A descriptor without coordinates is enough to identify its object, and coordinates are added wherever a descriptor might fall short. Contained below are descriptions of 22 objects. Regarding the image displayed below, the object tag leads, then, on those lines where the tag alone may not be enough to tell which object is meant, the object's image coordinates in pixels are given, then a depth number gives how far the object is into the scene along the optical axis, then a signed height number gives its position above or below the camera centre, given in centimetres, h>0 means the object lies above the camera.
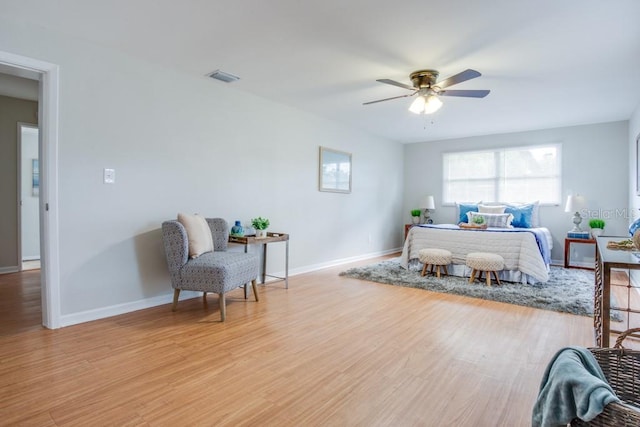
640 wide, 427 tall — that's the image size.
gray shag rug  349 -95
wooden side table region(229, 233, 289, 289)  376 -40
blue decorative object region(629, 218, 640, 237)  294 -15
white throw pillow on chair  324 -28
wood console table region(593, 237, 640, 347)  187 -31
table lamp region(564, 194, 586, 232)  543 +3
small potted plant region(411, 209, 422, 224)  711 -18
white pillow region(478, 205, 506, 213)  594 -2
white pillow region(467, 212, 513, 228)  562 -21
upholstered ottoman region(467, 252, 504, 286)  422 -69
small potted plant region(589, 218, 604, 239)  535 -28
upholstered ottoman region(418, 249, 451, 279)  462 -69
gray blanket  72 -41
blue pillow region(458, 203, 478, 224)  630 -6
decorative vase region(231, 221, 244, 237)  389 -29
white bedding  427 -54
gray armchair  302 -57
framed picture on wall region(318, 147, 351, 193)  541 +56
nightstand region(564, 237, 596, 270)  537 -60
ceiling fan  342 +118
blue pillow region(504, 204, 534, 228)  573 -13
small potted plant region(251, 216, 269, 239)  400 -25
